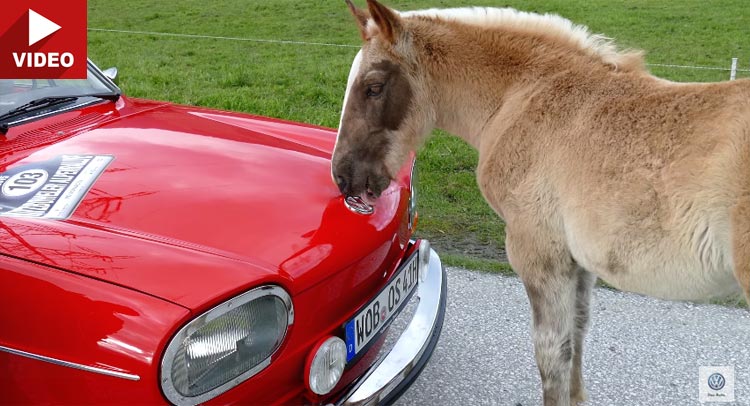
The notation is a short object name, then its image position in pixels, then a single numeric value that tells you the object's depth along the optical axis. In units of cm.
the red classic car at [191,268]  183
